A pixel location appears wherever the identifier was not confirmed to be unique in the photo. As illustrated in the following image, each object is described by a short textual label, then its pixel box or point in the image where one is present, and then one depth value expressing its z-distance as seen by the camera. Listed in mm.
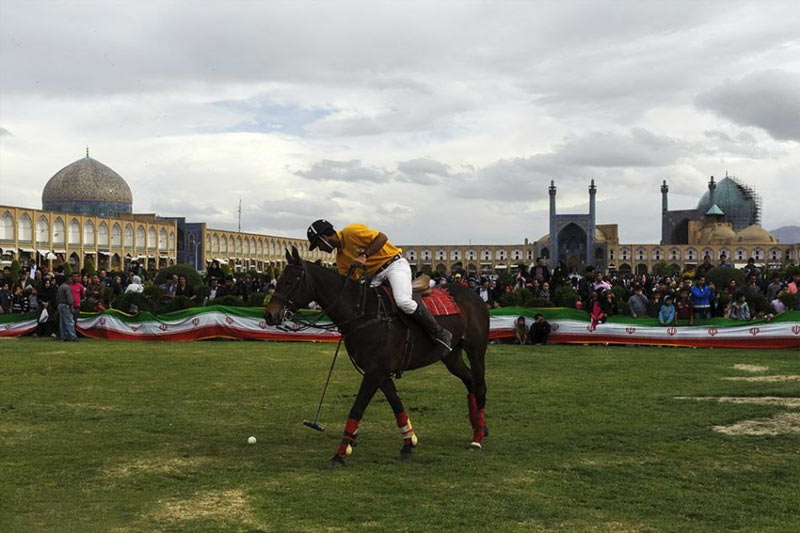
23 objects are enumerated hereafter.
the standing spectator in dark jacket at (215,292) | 22923
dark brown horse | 7035
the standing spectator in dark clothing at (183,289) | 22406
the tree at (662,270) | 85381
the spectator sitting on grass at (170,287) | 21938
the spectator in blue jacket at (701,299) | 18812
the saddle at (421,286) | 7844
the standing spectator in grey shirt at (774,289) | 20250
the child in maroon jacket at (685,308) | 18531
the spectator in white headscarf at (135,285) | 23092
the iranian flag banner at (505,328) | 17453
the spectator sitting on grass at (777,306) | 19297
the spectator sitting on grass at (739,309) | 18750
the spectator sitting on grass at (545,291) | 20969
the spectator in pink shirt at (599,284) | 19422
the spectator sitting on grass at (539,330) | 18828
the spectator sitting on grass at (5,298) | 22391
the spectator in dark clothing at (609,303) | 19203
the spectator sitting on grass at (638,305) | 19359
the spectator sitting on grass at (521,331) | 18958
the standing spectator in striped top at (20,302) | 22500
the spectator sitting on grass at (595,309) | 18734
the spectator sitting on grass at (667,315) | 18375
